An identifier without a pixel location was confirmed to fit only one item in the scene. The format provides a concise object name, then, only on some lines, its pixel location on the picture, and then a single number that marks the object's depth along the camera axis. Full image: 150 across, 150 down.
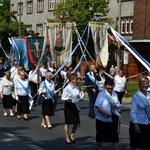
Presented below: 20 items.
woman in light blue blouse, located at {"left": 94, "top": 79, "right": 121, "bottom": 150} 8.83
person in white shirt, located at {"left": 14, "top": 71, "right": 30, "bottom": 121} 14.06
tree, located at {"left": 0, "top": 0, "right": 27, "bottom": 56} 48.19
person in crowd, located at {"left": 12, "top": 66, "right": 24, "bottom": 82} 14.21
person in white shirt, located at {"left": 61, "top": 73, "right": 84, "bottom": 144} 10.48
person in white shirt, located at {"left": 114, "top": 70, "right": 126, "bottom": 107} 16.88
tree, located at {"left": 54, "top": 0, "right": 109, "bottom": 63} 39.22
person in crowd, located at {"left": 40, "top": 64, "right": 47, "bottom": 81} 20.32
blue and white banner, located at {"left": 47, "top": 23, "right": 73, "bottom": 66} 18.70
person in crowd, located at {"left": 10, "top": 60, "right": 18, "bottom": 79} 19.31
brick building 40.25
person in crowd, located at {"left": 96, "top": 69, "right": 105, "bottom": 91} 15.05
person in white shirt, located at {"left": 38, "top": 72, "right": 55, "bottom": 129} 12.54
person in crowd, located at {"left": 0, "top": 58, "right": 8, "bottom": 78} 25.41
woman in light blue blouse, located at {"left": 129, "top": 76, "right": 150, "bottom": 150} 8.31
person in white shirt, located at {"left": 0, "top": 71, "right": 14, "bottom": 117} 15.21
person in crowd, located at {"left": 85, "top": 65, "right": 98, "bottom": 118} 15.06
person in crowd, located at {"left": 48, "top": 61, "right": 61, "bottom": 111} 18.83
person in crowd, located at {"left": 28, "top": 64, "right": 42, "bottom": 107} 18.88
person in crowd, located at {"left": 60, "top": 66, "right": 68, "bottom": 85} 20.49
